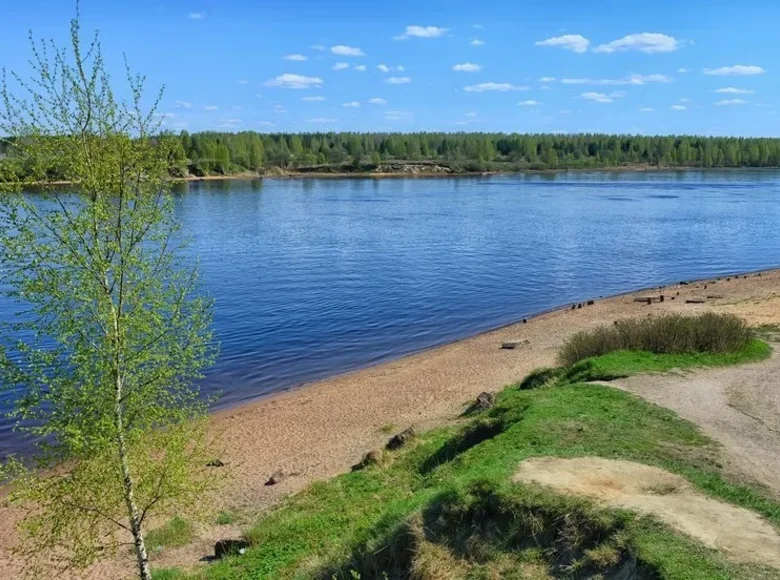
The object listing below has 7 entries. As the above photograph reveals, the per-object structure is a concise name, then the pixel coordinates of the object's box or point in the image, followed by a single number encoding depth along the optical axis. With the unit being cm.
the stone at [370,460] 1635
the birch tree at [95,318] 1045
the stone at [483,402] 1942
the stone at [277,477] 1743
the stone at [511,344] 2984
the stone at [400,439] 1742
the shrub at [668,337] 1988
